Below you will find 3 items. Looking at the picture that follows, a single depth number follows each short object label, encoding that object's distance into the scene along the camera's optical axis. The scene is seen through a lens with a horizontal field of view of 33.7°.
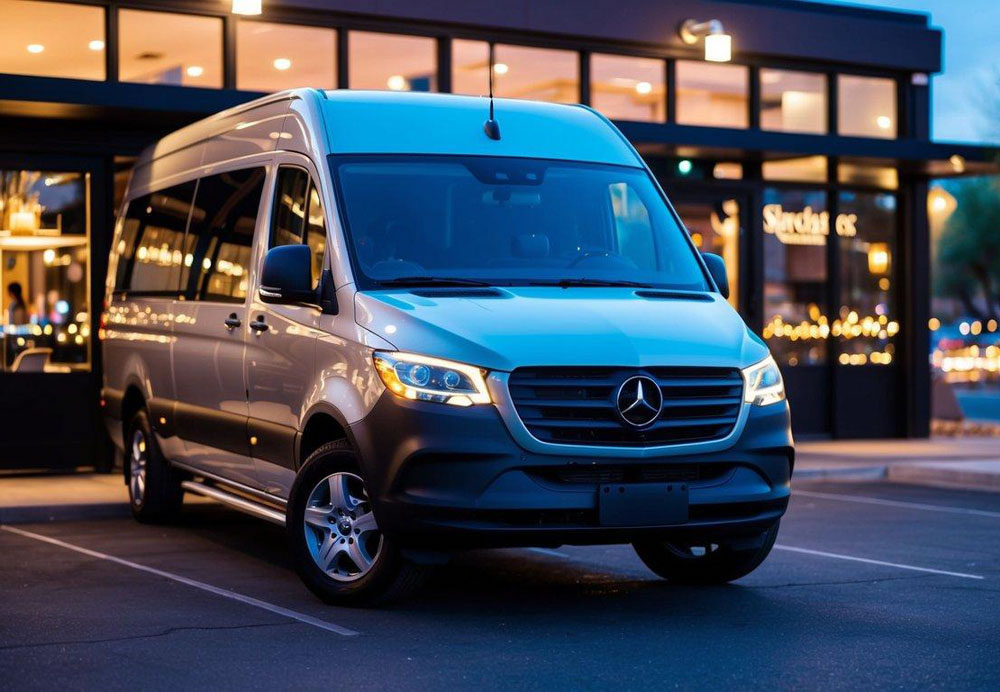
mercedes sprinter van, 7.36
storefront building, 14.40
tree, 57.69
